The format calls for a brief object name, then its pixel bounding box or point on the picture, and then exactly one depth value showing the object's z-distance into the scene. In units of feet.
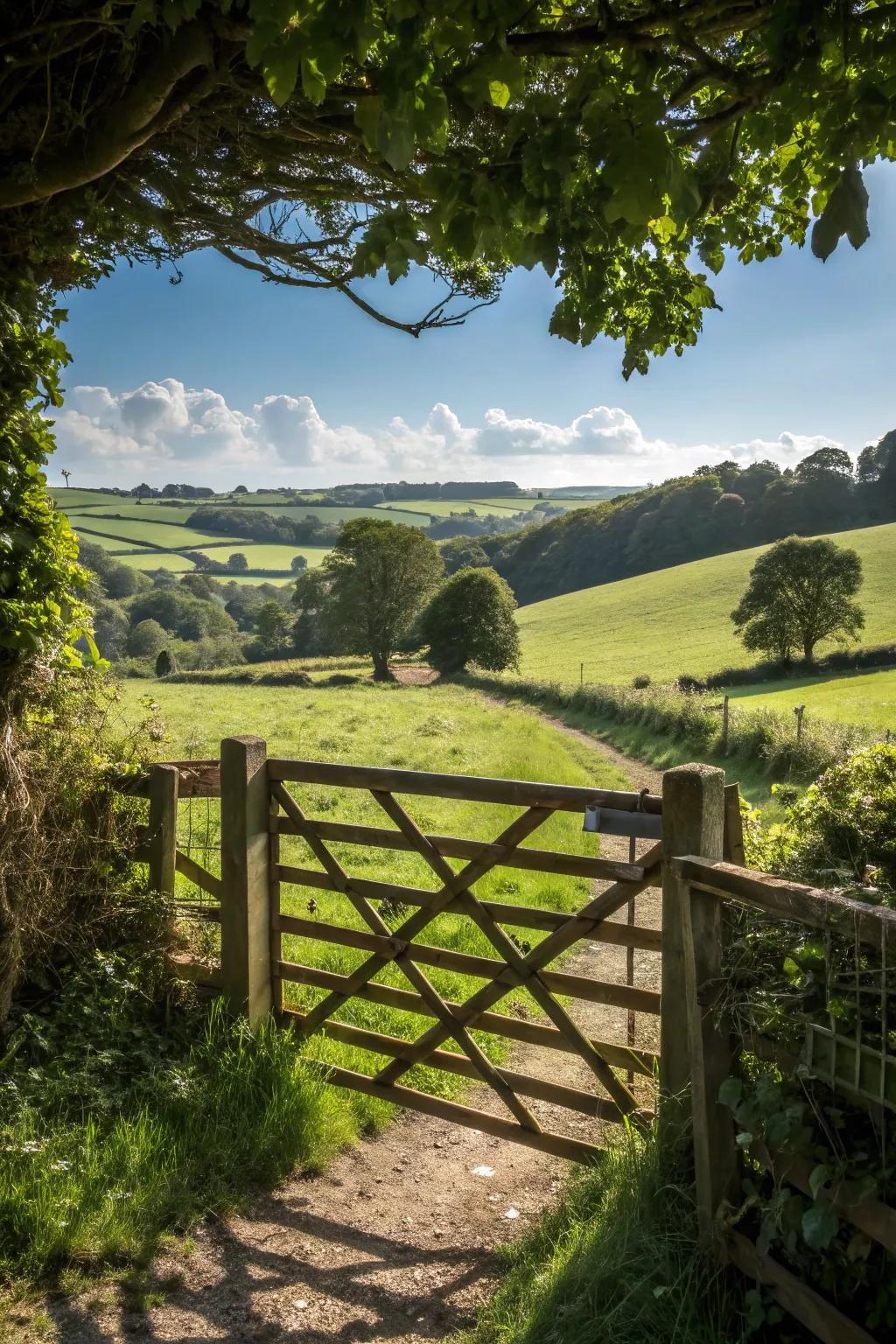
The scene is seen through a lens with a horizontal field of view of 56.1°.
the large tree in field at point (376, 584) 186.70
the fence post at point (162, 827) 19.08
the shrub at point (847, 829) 11.77
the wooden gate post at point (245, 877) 17.47
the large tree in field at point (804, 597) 133.18
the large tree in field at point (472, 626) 174.81
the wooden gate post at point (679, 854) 12.00
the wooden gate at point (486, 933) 13.41
